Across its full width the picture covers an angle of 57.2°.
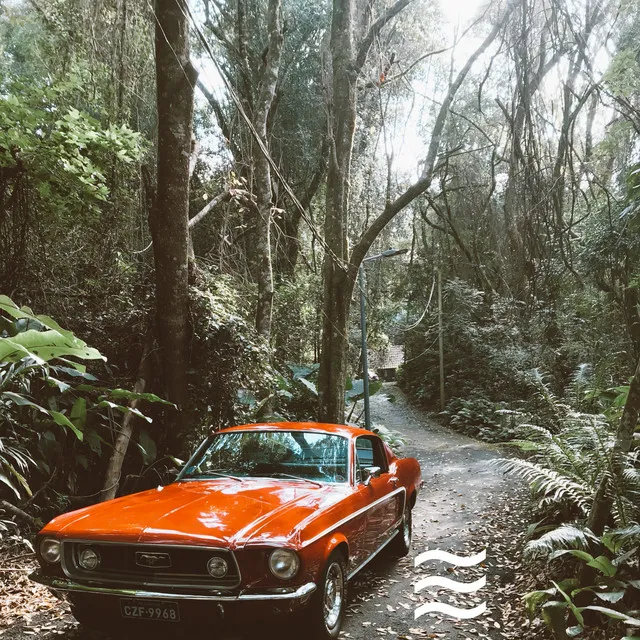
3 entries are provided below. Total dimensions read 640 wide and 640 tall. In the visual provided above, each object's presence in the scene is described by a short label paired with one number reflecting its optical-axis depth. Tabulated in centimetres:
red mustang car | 351
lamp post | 1410
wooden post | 2278
